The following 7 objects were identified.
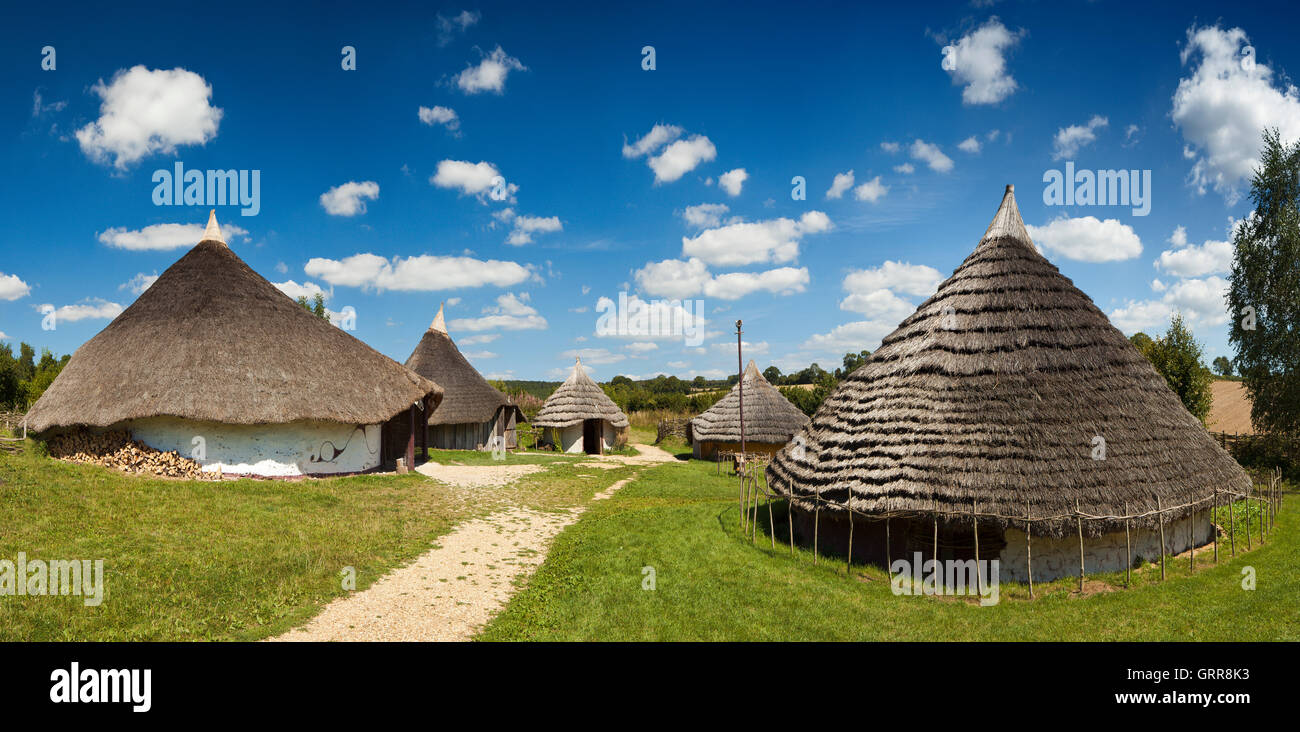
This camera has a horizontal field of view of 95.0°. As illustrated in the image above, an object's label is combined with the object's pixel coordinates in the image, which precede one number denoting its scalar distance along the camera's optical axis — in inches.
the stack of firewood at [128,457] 652.1
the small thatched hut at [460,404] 1238.3
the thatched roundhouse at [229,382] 659.4
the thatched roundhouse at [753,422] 1099.9
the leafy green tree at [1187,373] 1145.4
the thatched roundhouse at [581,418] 1279.5
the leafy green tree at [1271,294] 957.2
